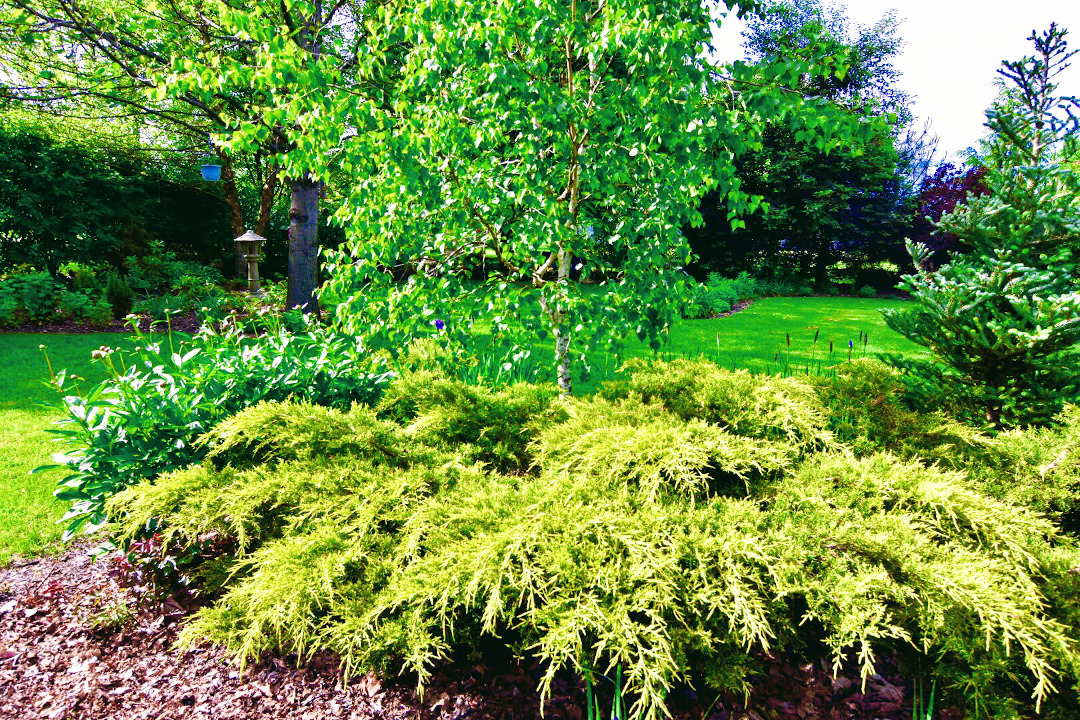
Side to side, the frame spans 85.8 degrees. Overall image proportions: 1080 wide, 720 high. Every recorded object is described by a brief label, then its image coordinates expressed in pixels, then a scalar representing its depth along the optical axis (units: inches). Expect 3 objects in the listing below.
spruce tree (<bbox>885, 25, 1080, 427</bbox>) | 117.2
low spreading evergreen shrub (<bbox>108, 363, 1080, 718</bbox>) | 69.1
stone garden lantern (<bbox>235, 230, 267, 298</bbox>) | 316.5
